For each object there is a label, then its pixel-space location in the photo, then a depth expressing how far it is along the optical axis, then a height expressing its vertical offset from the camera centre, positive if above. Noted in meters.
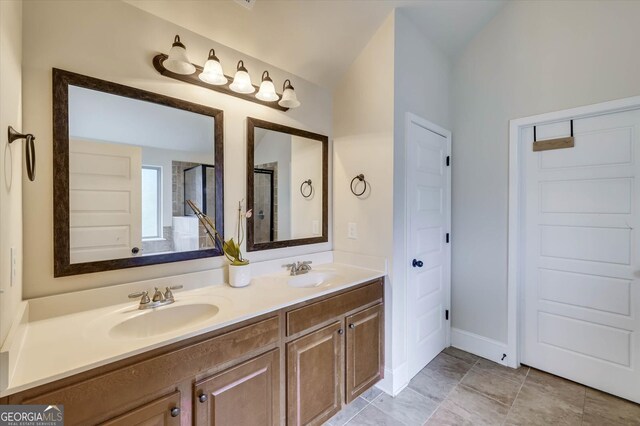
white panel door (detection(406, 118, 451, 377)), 2.20 -0.30
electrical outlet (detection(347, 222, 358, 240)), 2.28 -0.16
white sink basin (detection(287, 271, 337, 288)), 1.94 -0.49
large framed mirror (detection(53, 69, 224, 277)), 1.28 +0.19
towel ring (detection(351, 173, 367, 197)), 2.20 +0.21
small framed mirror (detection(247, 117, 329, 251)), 1.95 +0.19
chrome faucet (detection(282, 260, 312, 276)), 2.03 -0.42
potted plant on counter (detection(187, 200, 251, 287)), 1.67 -0.27
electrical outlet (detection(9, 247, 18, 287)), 1.01 -0.20
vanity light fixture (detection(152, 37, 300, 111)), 1.46 +0.78
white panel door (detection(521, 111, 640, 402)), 1.95 -0.35
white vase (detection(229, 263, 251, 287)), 1.67 -0.39
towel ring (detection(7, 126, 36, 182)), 0.96 +0.24
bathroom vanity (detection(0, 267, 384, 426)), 0.94 -0.68
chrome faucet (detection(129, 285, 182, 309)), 1.34 -0.43
